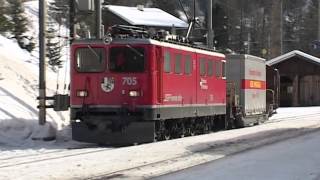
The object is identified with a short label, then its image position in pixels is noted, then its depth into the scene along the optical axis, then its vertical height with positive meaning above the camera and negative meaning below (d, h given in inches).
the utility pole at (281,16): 3891.2 +433.7
